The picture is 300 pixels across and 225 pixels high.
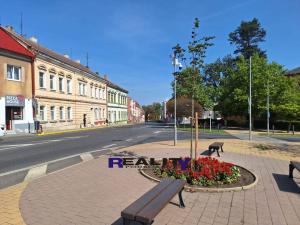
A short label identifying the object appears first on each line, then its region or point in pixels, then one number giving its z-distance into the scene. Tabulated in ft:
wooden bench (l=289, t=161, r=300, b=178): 19.27
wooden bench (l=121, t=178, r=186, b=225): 9.81
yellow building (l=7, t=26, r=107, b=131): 77.80
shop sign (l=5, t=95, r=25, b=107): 64.75
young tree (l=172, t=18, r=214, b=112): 21.09
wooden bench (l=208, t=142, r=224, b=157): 30.77
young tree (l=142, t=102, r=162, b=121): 343.01
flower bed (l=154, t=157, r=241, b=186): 17.75
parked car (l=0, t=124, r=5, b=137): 61.15
